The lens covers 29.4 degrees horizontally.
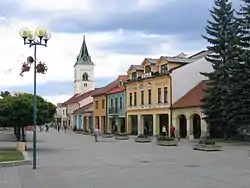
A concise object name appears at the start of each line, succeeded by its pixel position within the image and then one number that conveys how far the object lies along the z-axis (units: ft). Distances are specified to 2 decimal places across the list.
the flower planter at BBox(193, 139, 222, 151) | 101.92
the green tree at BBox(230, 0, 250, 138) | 130.00
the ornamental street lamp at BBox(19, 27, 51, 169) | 66.54
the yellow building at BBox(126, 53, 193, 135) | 181.06
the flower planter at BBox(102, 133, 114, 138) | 196.65
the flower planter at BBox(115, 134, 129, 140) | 171.63
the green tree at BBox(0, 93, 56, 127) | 107.34
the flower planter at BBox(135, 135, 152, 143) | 147.67
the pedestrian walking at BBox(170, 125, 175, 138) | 156.78
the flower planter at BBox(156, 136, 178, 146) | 124.88
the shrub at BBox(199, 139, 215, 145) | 102.78
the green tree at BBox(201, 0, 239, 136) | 136.05
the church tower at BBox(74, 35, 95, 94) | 447.83
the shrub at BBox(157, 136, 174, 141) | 126.80
